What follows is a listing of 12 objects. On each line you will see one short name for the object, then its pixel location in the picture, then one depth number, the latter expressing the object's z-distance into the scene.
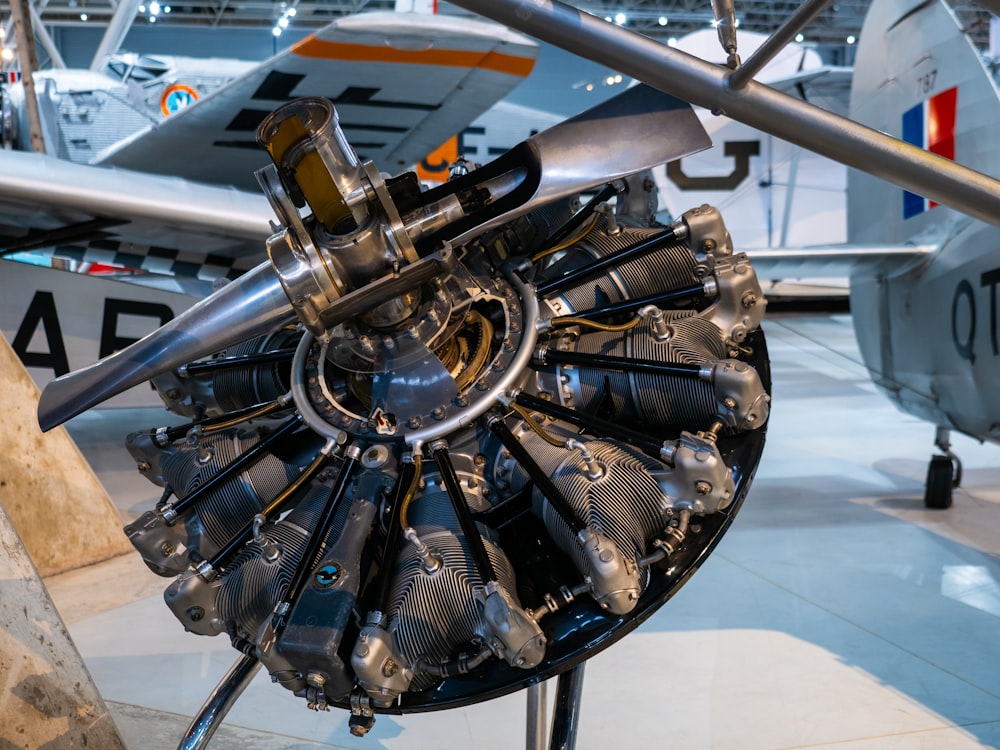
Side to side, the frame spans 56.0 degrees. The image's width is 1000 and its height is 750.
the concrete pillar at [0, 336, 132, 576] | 4.99
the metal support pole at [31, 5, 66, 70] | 14.05
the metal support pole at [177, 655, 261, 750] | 2.47
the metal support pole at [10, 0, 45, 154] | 6.75
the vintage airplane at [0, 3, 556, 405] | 5.71
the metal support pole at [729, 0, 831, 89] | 1.60
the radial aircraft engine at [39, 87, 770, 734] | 1.70
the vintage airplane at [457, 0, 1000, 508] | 5.28
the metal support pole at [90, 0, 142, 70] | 13.61
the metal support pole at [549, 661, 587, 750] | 2.21
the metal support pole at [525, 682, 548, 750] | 2.56
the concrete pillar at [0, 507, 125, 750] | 2.74
